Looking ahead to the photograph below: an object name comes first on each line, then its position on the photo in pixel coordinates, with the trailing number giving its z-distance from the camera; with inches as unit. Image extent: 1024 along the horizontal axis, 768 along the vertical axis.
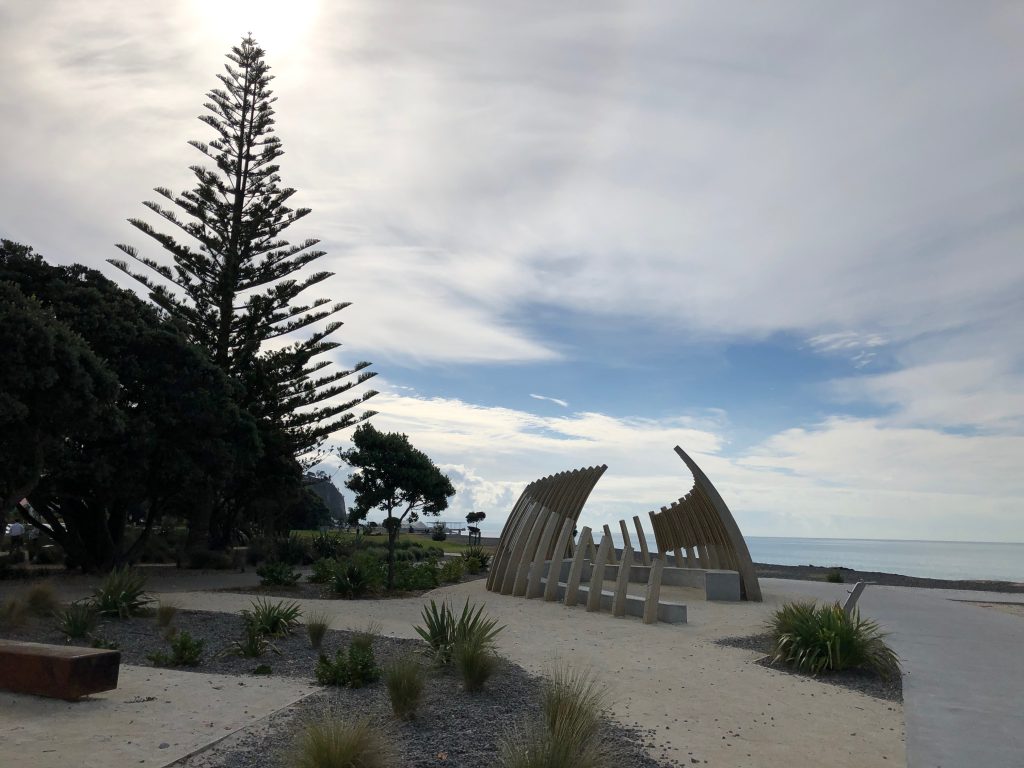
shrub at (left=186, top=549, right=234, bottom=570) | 830.5
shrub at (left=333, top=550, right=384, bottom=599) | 563.8
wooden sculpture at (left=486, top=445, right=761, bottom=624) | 490.6
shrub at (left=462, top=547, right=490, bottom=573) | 847.1
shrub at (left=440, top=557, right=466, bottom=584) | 721.6
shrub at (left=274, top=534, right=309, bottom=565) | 857.5
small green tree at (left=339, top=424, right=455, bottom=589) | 634.8
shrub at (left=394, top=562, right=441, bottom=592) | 618.8
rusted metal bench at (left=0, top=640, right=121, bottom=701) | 218.8
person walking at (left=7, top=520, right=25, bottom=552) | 1090.4
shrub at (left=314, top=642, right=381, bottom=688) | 256.4
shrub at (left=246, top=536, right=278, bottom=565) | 886.3
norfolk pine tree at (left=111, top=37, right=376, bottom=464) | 952.3
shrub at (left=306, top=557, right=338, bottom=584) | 640.0
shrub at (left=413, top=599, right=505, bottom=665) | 281.4
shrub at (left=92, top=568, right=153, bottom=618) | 394.6
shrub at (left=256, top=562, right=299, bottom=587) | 609.3
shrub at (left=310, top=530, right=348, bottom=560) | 908.0
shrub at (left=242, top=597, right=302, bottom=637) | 348.2
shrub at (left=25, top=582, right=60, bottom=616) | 387.5
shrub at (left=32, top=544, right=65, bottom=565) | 828.6
